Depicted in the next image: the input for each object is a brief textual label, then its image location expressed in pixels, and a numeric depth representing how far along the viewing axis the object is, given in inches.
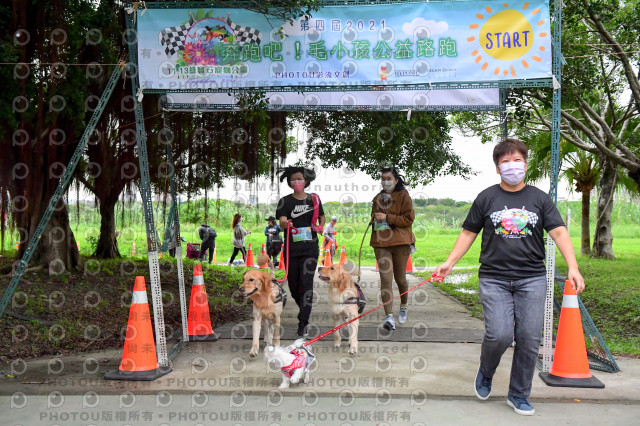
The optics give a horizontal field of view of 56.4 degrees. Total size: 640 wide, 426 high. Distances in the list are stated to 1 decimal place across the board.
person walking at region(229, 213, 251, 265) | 721.0
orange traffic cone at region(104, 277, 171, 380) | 206.1
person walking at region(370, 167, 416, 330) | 286.5
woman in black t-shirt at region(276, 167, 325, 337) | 262.7
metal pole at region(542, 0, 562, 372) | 208.7
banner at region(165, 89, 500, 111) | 291.7
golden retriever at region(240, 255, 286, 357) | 232.4
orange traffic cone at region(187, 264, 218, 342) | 274.1
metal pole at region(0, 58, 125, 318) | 221.3
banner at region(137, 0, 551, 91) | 219.8
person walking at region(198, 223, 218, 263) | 766.2
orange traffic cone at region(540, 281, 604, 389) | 196.2
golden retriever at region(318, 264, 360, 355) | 248.2
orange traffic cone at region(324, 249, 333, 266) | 551.0
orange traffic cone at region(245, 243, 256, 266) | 734.2
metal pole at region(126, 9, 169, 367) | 216.1
